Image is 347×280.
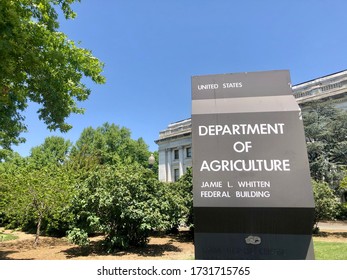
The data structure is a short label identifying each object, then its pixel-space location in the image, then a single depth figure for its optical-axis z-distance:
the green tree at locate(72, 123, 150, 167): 46.42
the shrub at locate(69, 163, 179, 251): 9.60
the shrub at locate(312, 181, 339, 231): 14.79
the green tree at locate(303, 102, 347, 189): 25.55
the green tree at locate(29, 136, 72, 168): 44.09
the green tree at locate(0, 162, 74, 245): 12.25
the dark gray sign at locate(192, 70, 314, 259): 2.83
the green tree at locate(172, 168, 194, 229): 12.18
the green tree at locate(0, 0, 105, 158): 6.75
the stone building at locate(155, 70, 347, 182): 34.53
